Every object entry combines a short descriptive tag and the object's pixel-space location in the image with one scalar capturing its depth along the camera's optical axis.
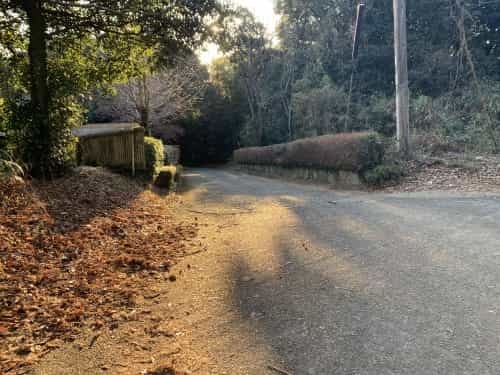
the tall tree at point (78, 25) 6.07
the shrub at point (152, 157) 9.38
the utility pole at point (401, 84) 9.43
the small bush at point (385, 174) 8.84
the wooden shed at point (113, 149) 8.99
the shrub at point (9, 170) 4.52
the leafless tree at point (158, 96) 16.06
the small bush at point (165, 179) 9.52
